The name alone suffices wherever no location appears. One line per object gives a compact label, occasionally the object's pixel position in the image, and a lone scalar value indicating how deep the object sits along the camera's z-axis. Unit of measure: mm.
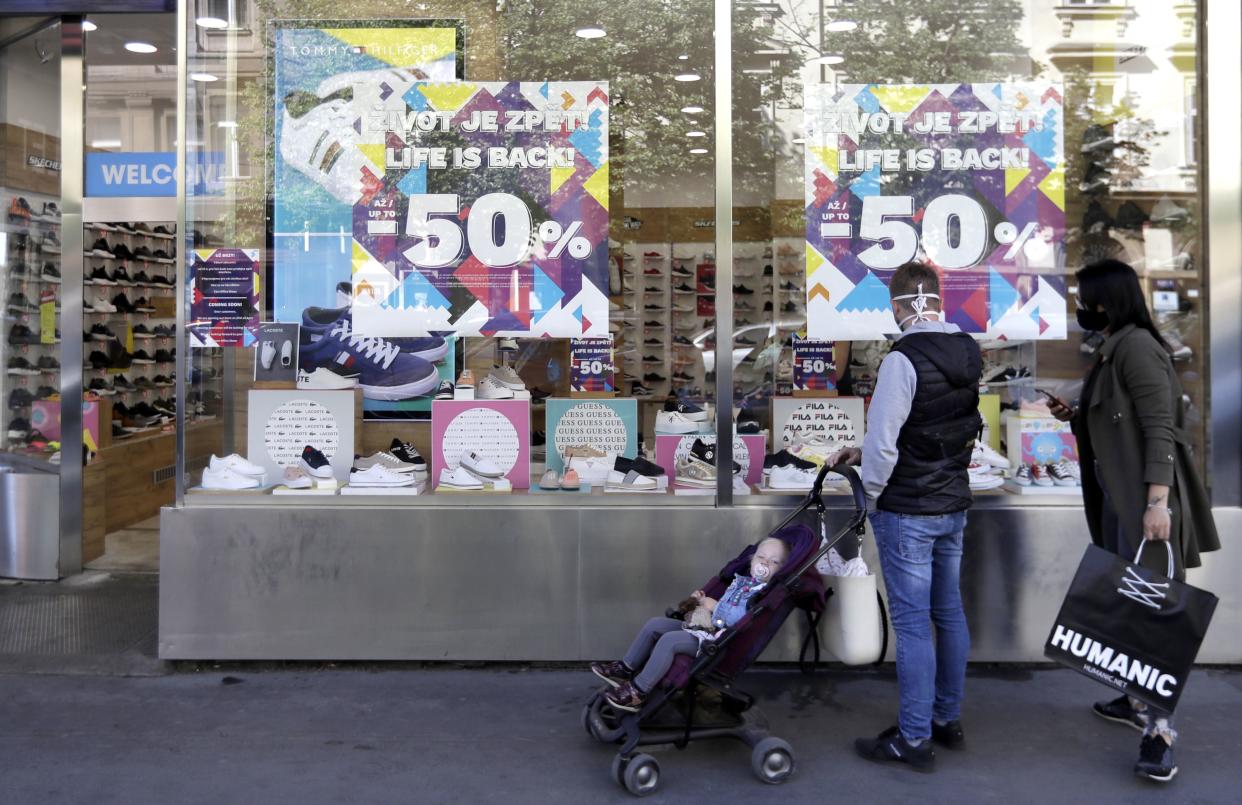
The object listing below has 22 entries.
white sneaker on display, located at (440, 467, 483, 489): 5641
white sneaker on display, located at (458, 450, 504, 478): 5703
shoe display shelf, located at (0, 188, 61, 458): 7590
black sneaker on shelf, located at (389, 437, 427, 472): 5754
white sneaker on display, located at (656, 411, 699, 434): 5898
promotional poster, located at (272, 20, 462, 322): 5812
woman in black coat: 4043
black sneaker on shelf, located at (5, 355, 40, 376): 7688
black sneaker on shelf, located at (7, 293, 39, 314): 7711
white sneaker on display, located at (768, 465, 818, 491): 5645
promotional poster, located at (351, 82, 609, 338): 5758
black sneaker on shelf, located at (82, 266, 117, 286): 8442
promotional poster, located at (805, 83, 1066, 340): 5660
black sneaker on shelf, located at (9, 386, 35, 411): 7648
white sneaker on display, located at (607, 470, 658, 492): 5617
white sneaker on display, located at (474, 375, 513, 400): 5965
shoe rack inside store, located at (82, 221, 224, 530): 8344
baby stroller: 3961
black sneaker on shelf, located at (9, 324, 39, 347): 7715
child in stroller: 4074
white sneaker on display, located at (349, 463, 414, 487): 5613
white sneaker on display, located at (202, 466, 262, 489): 5602
